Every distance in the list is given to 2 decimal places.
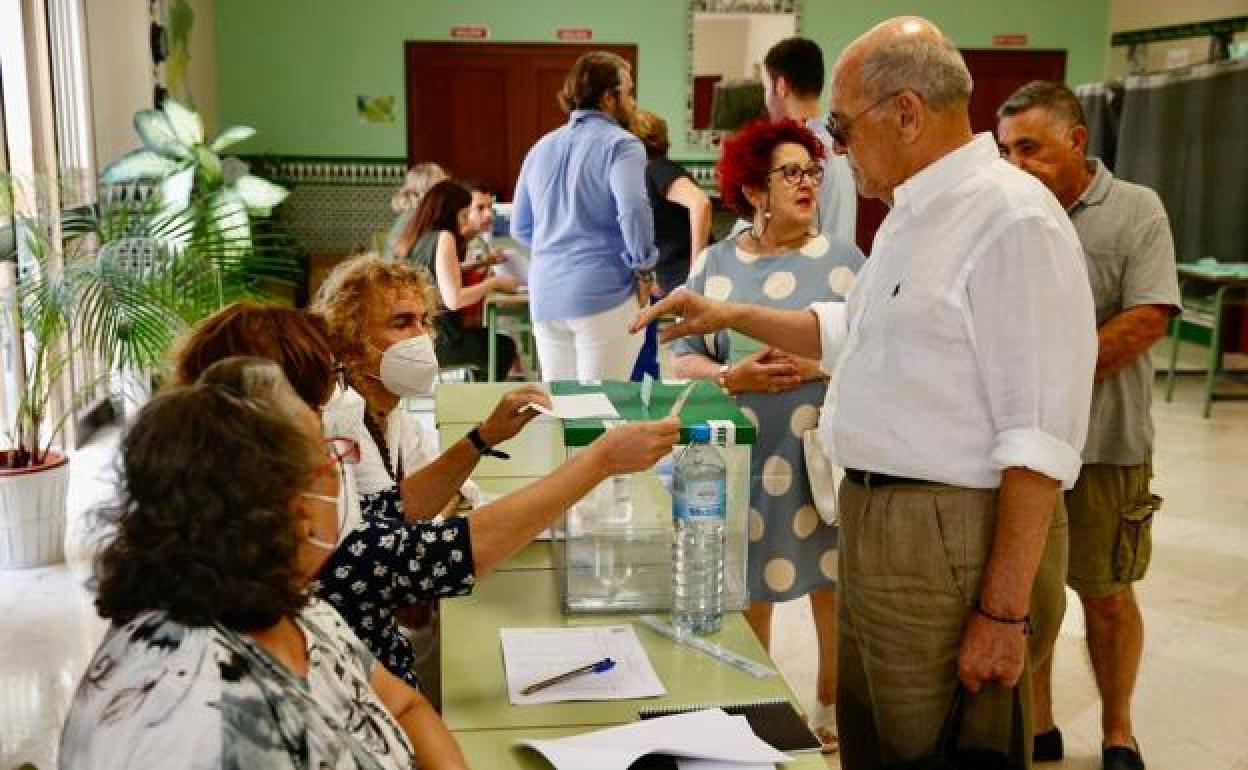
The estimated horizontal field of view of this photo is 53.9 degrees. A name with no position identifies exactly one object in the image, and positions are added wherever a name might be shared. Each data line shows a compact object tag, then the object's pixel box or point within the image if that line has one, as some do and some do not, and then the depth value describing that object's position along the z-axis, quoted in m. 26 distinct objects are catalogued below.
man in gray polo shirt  2.68
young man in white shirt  3.60
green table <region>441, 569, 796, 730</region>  1.75
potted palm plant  4.27
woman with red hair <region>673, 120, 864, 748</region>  2.87
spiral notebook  1.63
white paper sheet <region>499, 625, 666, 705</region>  1.80
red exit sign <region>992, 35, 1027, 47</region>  10.63
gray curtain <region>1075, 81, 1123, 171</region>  8.36
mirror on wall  10.30
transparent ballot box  2.05
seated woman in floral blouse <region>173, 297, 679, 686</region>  1.77
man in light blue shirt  4.41
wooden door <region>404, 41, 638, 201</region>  10.27
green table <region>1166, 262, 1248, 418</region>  7.04
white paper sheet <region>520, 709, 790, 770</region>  1.57
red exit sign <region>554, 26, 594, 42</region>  10.25
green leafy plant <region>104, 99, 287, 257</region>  5.74
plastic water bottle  1.99
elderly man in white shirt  1.74
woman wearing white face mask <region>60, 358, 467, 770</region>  1.09
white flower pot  4.28
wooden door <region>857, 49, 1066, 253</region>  10.66
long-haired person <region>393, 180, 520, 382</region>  5.90
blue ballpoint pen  1.81
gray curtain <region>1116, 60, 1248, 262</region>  7.88
